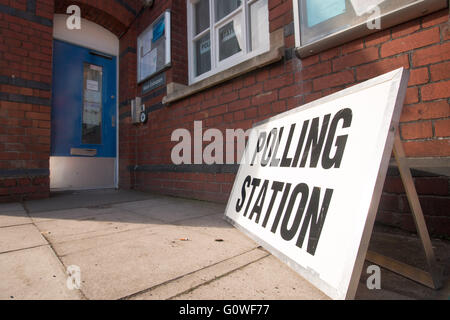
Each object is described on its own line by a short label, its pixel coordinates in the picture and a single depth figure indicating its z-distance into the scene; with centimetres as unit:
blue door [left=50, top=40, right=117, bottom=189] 385
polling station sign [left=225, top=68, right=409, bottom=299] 83
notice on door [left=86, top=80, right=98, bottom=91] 421
